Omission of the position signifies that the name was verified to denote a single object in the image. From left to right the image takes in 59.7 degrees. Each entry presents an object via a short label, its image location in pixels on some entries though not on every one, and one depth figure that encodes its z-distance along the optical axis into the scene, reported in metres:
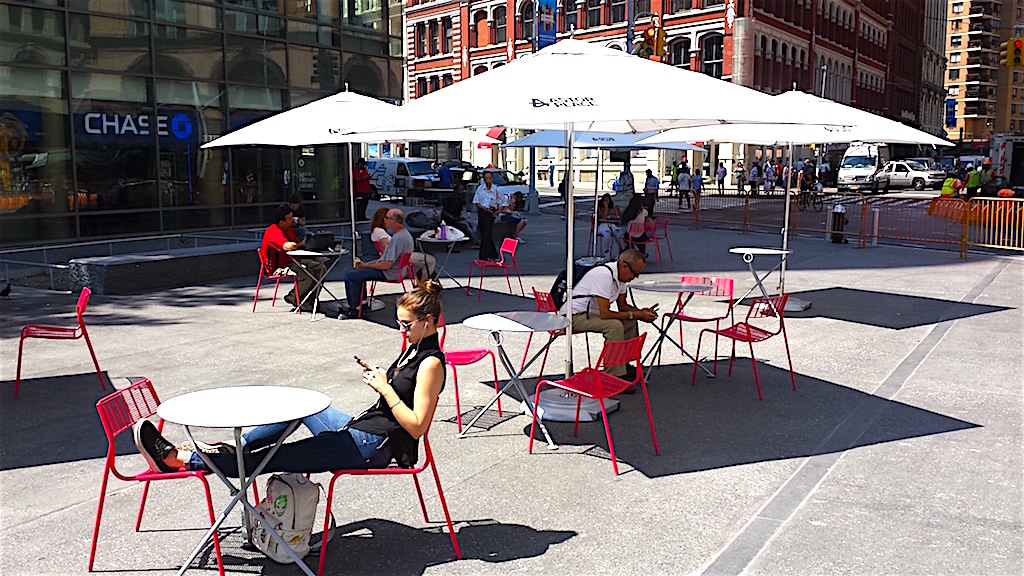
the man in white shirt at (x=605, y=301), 7.27
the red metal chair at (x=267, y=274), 11.49
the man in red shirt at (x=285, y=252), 11.38
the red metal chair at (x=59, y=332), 7.22
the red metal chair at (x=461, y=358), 6.55
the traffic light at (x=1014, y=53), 25.80
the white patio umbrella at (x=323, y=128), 10.73
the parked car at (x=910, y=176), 50.75
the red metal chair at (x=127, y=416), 4.20
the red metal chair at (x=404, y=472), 4.28
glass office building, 17.17
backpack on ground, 4.34
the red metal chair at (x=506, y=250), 11.82
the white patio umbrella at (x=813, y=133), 10.10
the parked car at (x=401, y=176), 34.41
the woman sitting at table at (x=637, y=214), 15.89
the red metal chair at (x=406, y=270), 10.80
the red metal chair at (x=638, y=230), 15.80
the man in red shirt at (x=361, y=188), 22.25
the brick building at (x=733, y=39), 51.72
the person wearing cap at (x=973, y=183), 30.30
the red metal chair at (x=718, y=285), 8.62
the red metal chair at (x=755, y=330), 7.54
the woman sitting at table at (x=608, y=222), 16.66
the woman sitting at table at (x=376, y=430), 4.30
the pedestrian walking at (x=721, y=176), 42.81
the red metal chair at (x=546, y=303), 7.65
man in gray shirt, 10.82
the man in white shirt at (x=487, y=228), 13.69
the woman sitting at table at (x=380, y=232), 11.63
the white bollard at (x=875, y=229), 20.08
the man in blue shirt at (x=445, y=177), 32.53
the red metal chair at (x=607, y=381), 5.83
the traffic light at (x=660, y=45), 25.98
